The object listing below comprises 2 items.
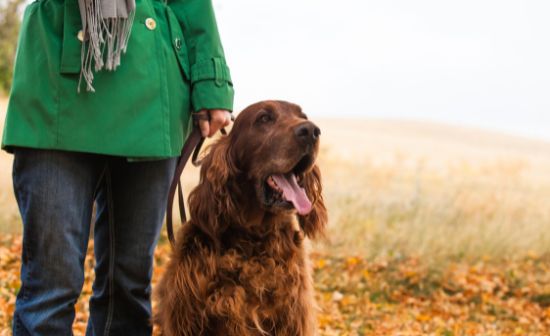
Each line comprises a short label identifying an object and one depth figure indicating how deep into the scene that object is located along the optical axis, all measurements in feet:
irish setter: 10.24
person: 9.39
